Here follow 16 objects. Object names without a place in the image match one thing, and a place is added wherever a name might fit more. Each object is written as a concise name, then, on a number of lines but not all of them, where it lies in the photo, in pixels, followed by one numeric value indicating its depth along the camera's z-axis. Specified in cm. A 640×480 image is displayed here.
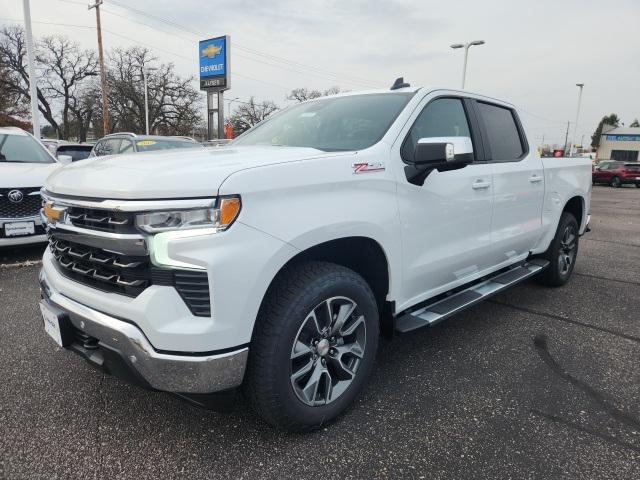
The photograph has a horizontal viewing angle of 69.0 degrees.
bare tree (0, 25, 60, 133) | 3796
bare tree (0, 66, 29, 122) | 3731
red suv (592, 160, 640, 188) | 2795
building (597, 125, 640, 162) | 6681
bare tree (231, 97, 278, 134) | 5365
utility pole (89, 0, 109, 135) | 2545
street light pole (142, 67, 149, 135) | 3915
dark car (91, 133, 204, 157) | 952
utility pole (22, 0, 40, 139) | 1474
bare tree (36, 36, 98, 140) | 4144
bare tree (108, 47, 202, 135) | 4275
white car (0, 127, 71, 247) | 521
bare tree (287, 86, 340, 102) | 5591
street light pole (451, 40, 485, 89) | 2459
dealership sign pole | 2027
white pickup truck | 188
